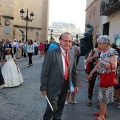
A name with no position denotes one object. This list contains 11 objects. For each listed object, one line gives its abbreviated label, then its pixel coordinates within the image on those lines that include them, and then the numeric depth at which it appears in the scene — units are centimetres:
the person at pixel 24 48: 1412
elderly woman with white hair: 279
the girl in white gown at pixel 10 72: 500
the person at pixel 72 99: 369
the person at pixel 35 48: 1750
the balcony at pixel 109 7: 898
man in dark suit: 232
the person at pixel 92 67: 340
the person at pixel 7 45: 1148
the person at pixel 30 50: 877
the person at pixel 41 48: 1671
